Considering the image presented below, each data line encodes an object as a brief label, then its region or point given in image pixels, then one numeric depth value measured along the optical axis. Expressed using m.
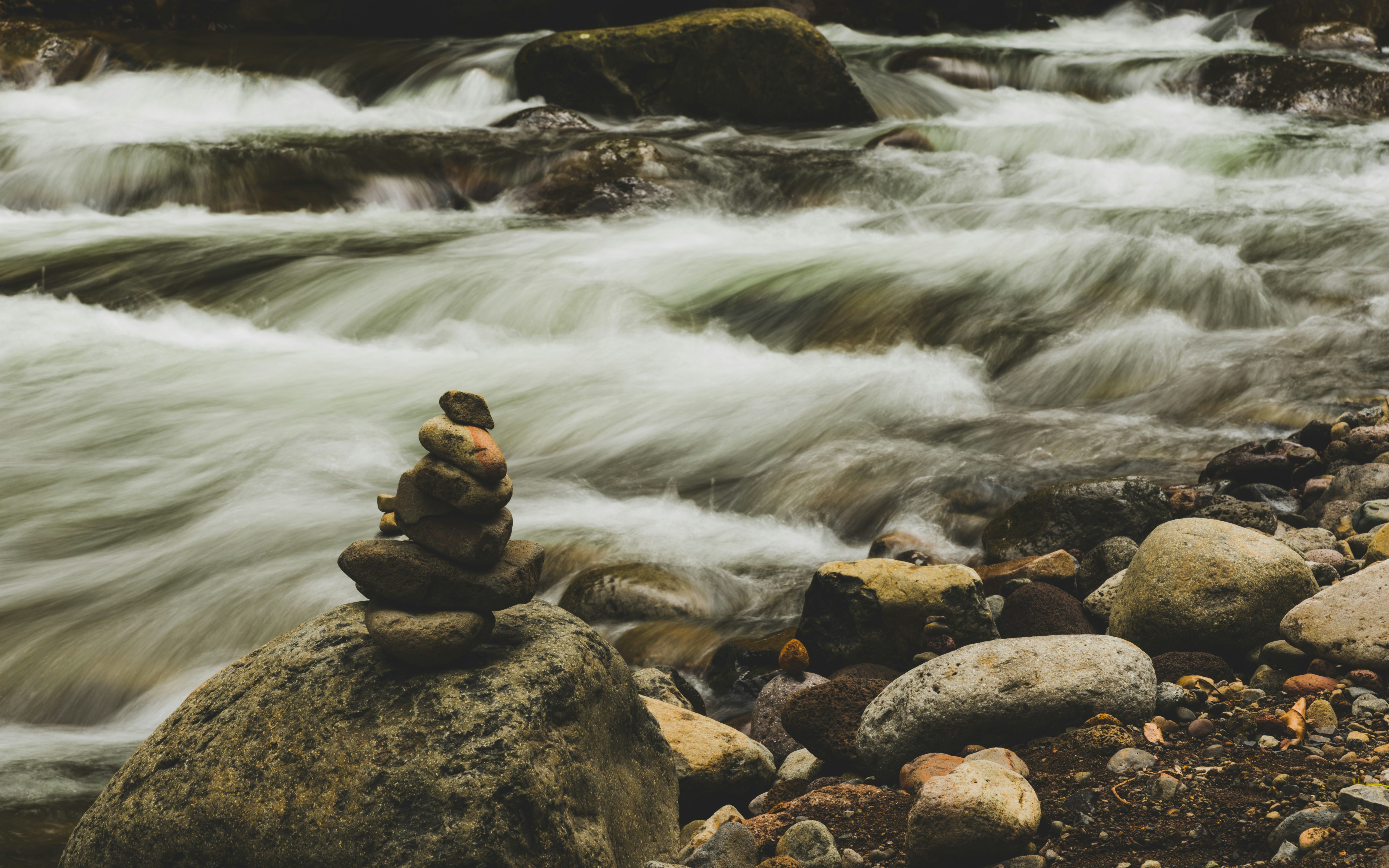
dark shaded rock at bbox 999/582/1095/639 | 4.33
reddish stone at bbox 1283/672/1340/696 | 3.23
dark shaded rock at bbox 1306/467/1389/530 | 5.02
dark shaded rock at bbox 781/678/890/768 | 3.64
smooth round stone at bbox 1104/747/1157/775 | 2.96
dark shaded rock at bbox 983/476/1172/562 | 5.19
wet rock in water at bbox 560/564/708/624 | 5.20
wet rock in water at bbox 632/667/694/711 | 4.29
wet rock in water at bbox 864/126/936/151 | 13.37
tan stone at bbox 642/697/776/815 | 3.61
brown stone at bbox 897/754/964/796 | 3.23
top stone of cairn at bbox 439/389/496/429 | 2.82
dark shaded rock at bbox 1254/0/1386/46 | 17.84
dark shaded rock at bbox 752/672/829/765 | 4.04
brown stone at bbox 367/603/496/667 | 2.81
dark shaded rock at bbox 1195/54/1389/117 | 14.15
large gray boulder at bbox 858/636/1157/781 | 3.31
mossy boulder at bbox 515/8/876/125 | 14.05
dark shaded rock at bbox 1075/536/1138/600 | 4.73
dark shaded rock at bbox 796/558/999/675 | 4.45
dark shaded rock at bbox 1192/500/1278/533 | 4.90
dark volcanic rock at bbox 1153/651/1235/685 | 3.56
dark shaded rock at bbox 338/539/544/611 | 2.89
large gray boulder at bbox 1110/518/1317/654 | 3.71
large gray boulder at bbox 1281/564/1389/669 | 3.25
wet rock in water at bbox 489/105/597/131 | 13.66
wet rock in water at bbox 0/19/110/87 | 15.52
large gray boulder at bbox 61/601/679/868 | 2.62
